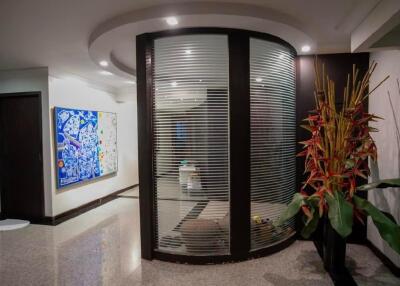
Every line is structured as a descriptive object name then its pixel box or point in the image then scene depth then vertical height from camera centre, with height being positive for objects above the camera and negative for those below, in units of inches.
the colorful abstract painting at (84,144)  178.4 -3.9
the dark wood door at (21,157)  174.4 -11.3
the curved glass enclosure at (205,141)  109.1 -1.8
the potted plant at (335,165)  98.3 -12.2
